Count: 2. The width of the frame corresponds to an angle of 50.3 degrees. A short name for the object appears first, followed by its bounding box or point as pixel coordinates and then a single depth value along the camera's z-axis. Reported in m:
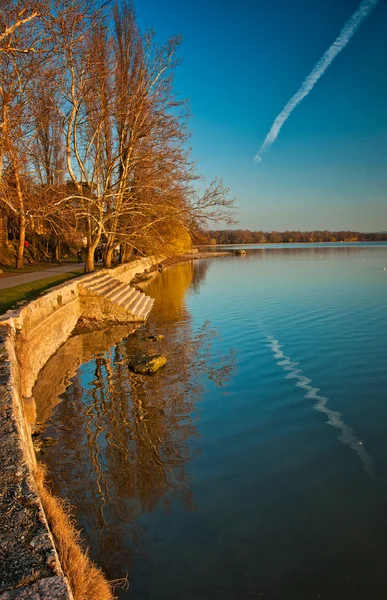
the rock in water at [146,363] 9.25
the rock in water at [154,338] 12.25
